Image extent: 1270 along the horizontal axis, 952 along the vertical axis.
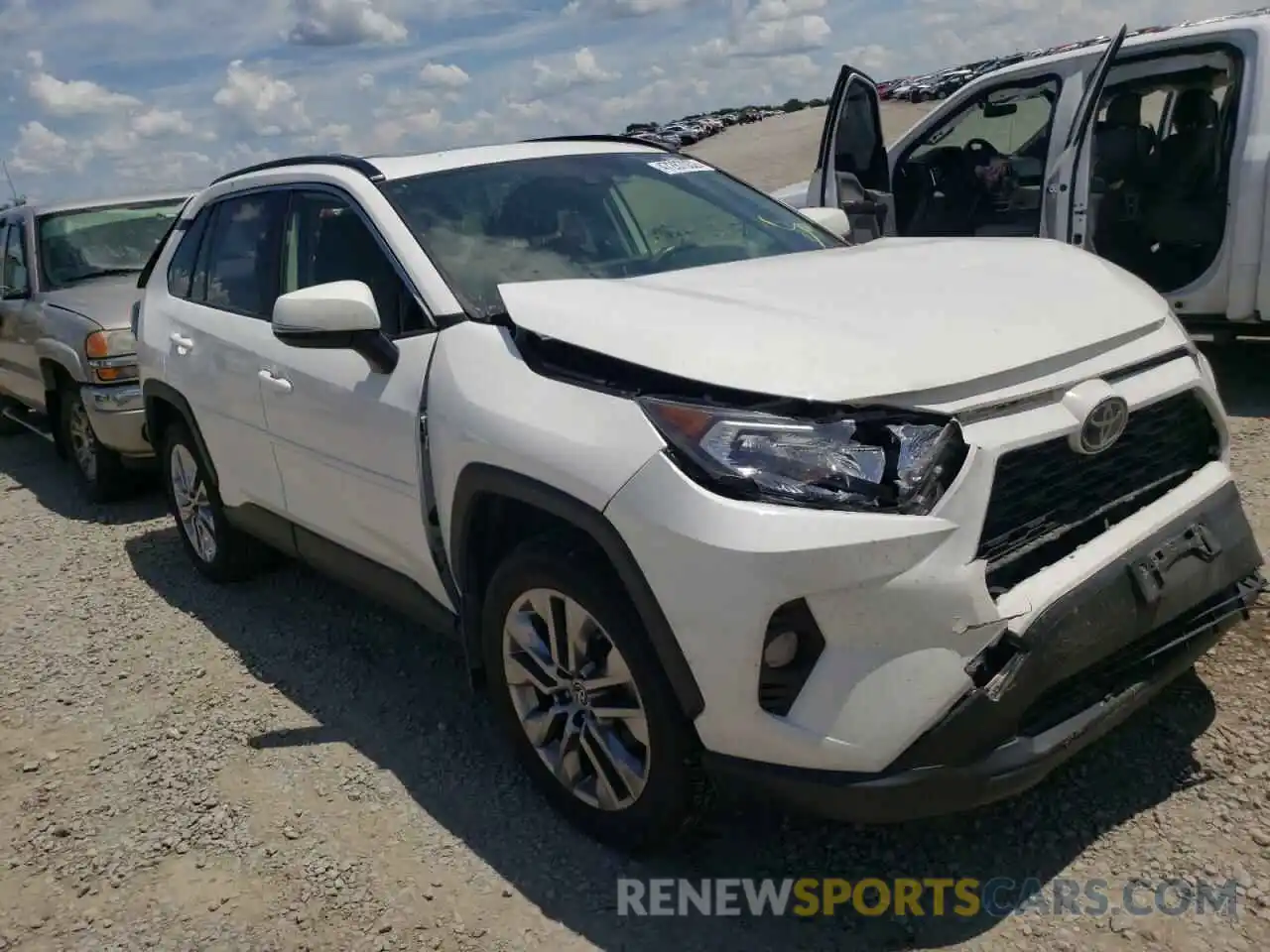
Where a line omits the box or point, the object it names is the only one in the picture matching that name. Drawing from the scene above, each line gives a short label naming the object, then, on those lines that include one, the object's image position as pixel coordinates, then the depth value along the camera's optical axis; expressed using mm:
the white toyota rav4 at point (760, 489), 2229
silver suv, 6344
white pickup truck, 5836
